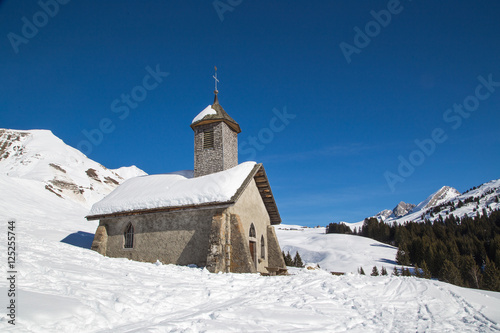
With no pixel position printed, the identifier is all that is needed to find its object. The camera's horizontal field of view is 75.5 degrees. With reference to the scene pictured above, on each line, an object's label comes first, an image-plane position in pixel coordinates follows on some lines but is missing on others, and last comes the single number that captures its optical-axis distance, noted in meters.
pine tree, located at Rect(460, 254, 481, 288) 43.06
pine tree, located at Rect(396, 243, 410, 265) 57.87
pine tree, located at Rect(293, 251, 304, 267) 47.37
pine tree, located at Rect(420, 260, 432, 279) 43.62
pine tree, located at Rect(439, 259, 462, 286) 40.19
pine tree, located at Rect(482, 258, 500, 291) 37.75
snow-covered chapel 14.89
